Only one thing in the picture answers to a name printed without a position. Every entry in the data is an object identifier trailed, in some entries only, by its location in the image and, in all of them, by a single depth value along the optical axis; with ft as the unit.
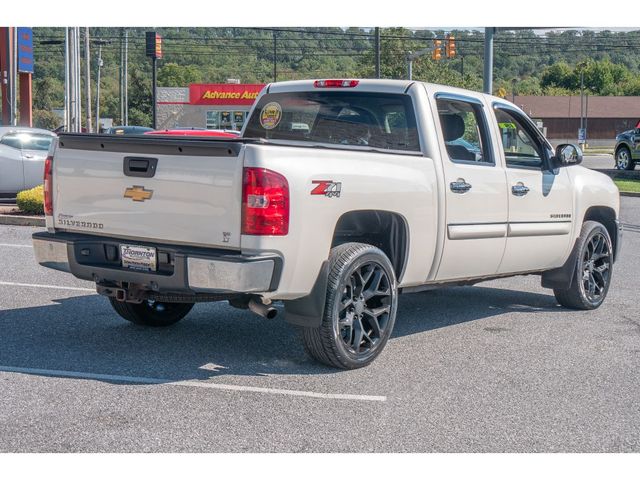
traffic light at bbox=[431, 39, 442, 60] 120.88
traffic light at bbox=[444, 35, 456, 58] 120.47
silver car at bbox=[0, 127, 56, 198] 58.03
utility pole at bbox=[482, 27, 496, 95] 67.31
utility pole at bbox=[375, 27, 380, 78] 136.48
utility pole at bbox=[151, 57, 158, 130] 164.62
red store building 240.32
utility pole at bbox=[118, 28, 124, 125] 229.86
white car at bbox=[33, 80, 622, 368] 19.02
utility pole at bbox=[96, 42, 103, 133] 213.44
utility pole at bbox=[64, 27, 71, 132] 119.06
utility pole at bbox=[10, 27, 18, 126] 98.99
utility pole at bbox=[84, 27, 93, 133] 139.03
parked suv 103.04
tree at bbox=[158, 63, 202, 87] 375.66
